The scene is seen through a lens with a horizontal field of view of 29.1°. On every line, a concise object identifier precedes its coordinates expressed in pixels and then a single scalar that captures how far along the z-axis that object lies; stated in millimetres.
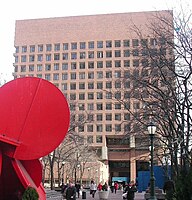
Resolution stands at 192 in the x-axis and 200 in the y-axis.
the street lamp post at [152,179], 16500
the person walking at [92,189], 38825
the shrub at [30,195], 10776
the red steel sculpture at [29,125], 12234
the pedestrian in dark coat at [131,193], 20500
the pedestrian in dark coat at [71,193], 16797
